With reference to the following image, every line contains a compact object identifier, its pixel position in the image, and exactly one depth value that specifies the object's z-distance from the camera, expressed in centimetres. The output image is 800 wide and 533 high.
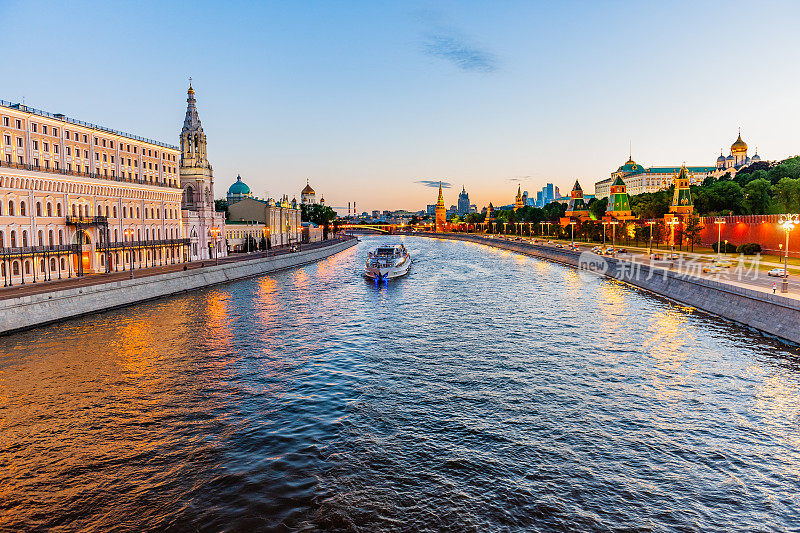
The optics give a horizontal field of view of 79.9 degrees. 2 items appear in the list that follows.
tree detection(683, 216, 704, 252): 8352
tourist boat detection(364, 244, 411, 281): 7250
